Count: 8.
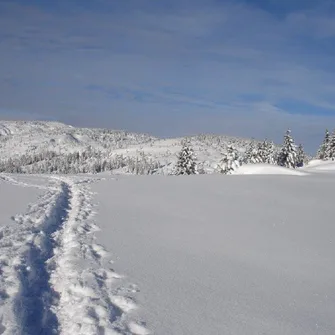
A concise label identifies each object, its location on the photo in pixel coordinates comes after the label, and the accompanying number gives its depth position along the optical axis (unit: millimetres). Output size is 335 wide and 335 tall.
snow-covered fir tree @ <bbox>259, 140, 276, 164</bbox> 69000
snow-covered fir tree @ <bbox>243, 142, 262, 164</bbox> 68812
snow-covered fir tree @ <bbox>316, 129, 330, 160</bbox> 87444
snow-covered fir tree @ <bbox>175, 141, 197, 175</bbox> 55656
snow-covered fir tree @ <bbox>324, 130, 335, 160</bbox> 80281
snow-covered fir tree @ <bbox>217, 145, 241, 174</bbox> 53188
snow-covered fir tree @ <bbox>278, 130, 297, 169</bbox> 67500
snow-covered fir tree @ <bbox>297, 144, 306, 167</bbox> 86862
